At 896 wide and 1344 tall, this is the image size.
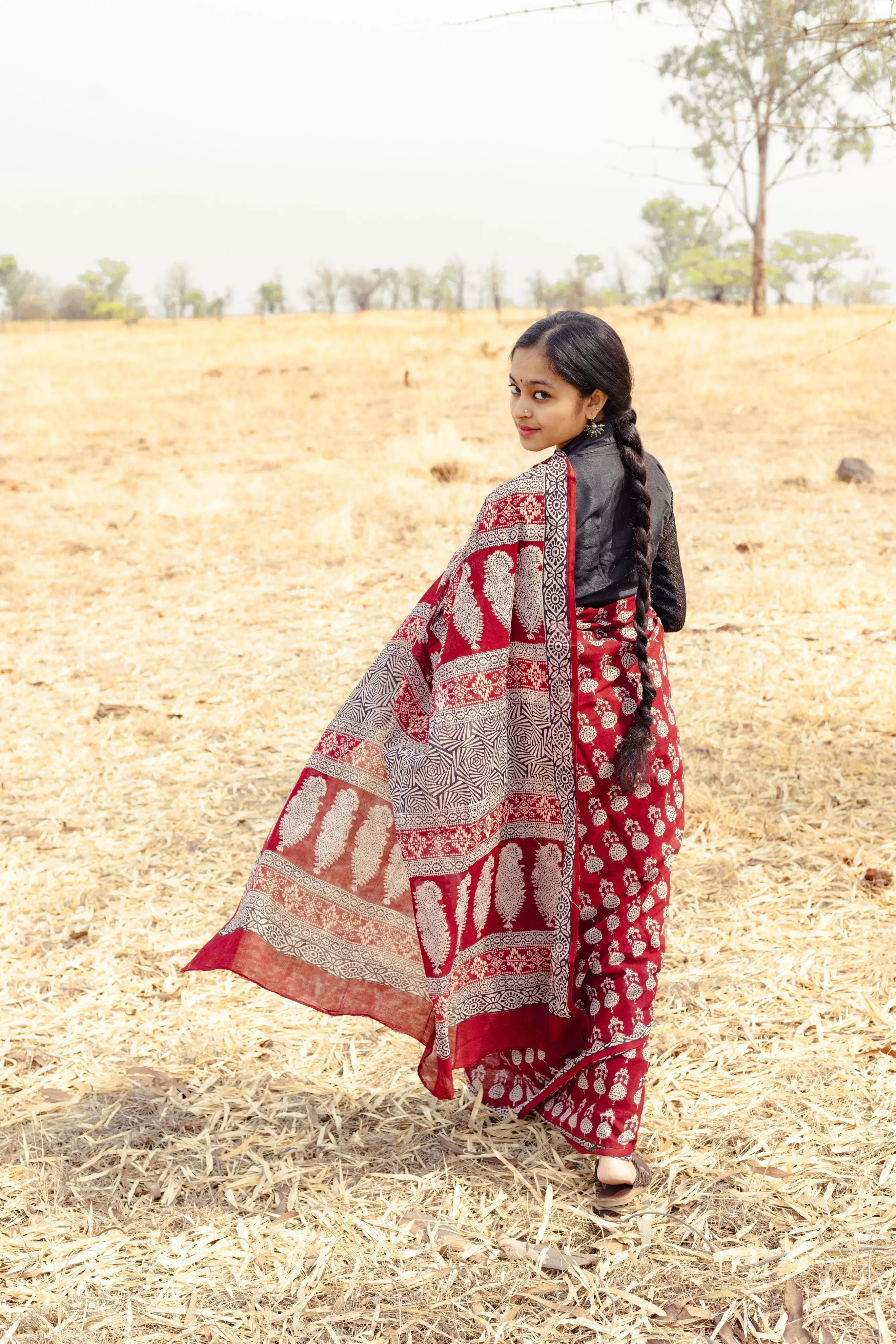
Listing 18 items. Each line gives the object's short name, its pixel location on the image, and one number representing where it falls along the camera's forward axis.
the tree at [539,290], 47.59
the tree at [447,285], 62.69
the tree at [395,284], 70.69
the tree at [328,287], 59.34
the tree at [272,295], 74.69
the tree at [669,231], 55.09
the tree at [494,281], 52.81
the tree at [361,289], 50.38
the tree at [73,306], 65.19
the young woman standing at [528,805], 2.26
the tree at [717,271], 52.97
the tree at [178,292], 68.31
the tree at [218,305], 65.94
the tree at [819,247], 63.19
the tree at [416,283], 77.69
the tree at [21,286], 65.56
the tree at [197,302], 67.75
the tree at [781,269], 61.34
